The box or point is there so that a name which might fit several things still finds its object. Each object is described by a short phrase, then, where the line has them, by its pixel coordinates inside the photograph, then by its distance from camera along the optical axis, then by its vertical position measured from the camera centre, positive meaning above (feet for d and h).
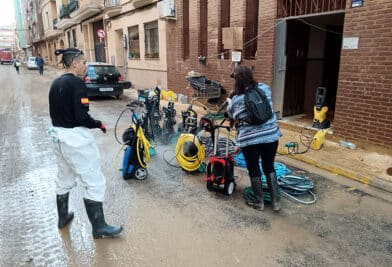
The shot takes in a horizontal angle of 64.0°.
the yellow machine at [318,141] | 18.91 -4.94
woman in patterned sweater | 11.62 -2.97
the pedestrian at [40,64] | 100.68 -1.90
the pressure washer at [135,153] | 15.05 -4.48
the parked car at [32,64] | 136.73 -2.57
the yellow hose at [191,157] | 15.78 -4.90
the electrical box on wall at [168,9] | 37.32 +5.61
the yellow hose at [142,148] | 15.09 -4.29
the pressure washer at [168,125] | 21.70 -4.57
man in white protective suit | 9.47 -2.36
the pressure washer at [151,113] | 20.92 -3.64
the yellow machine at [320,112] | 21.79 -3.76
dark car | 41.65 -3.02
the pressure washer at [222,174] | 13.35 -4.89
